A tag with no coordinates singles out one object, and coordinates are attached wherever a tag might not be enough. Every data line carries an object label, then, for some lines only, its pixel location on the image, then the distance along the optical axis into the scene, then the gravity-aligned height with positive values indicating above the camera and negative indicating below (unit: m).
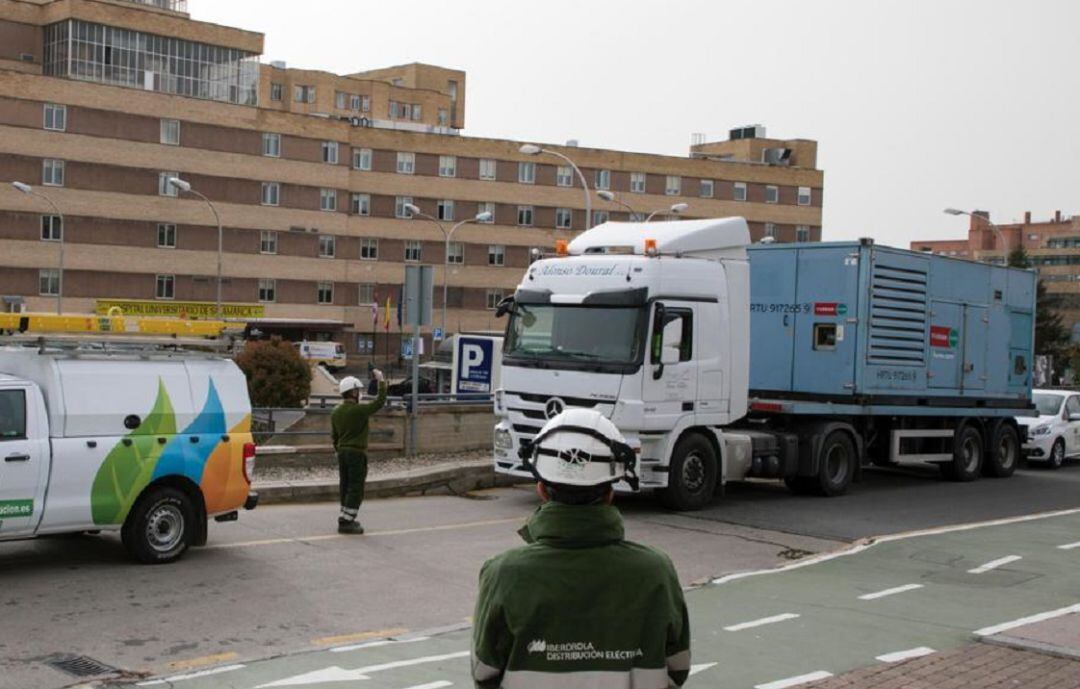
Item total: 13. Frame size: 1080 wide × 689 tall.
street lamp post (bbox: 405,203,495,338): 75.16 +4.48
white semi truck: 16.09 -0.13
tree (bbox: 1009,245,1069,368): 82.50 +1.85
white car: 26.53 -1.46
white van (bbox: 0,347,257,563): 10.95 -1.15
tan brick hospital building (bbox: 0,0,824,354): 69.62 +8.85
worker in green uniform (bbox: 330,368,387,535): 13.96 -1.33
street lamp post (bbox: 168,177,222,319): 48.31 +5.16
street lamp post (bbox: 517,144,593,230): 35.54 +5.31
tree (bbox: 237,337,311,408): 26.98 -1.05
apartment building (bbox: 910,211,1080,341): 156.12 +13.79
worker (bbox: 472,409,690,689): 3.66 -0.73
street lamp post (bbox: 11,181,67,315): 66.26 +5.87
